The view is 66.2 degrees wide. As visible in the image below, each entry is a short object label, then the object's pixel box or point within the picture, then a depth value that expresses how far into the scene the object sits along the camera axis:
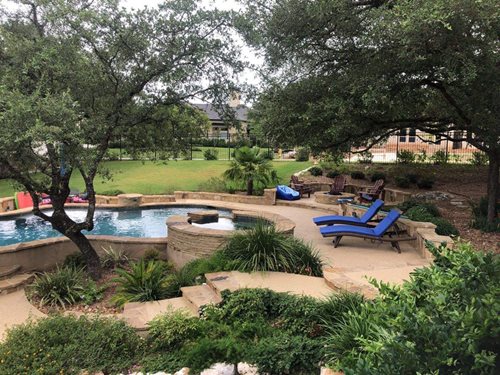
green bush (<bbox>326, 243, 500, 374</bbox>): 2.10
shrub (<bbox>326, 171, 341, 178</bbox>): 20.03
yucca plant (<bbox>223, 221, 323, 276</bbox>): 6.90
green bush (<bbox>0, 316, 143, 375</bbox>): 3.82
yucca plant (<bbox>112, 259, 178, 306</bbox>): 6.63
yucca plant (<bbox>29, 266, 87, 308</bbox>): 7.06
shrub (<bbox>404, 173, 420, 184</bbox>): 16.94
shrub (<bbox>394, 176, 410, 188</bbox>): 16.81
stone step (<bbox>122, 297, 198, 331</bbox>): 5.14
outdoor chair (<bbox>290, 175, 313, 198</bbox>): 17.34
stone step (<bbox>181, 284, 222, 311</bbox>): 5.63
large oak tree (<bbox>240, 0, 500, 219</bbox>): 7.14
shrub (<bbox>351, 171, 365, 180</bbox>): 18.97
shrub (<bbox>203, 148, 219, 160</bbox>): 31.47
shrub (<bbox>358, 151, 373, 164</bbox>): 21.28
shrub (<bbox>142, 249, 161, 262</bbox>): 9.16
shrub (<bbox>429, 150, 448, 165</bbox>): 19.41
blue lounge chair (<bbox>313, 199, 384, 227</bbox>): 9.67
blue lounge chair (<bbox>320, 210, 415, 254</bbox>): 8.49
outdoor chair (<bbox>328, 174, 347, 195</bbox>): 16.55
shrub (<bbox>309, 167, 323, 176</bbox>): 20.80
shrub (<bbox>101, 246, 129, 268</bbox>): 9.32
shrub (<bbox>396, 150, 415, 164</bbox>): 19.91
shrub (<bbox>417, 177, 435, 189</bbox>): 16.29
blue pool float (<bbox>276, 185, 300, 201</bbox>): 16.41
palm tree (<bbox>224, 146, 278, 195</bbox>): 16.69
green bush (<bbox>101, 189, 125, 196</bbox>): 17.34
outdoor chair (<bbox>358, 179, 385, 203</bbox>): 14.61
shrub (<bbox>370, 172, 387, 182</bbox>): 18.06
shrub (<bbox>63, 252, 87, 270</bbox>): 8.77
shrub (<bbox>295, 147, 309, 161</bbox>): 30.76
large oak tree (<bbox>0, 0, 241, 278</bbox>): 6.49
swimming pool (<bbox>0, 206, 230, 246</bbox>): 12.34
